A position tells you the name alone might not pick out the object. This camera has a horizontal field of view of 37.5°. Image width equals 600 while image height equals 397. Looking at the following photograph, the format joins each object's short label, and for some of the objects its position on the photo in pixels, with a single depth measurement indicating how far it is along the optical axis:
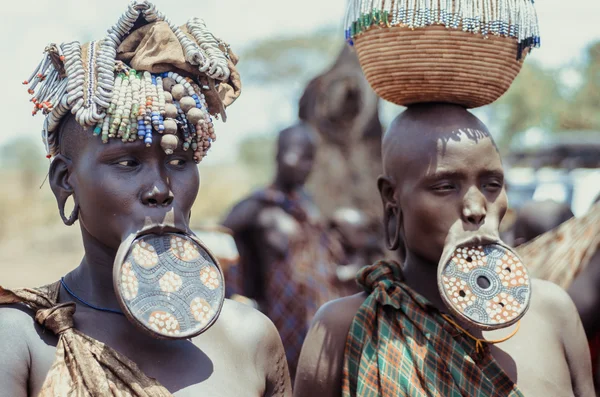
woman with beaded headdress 2.23
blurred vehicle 11.22
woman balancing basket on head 2.78
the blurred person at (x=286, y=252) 5.94
